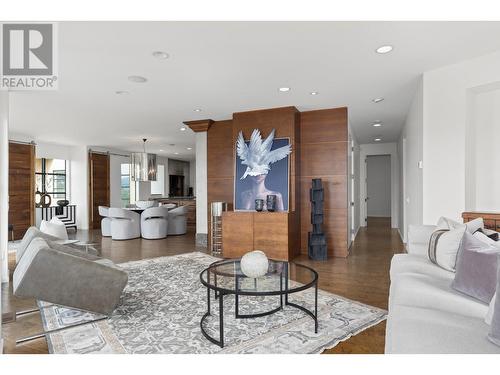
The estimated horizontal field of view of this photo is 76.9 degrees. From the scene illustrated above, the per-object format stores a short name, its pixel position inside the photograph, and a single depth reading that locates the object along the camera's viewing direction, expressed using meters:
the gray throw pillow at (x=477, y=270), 1.84
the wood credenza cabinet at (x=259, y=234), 5.07
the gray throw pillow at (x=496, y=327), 1.45
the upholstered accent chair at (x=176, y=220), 8.47
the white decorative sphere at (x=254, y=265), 2.63
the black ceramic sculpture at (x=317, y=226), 5.27
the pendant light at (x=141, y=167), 8.34
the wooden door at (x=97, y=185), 10.10
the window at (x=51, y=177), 9.34
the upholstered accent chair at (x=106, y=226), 8.23
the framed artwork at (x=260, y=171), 5.41
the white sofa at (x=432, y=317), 1.45
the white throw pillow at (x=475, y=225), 2.61
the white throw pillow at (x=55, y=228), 4.99
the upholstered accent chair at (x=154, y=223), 7.75
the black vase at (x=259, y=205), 5.36
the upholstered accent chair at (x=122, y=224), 7.62
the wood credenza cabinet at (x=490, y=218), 3.19
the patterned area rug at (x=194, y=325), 2.31
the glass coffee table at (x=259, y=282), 2.31
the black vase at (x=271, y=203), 5.30
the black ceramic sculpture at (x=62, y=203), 9.47
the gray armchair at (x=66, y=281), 2.44
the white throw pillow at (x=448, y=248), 2.48
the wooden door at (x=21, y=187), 7.86
